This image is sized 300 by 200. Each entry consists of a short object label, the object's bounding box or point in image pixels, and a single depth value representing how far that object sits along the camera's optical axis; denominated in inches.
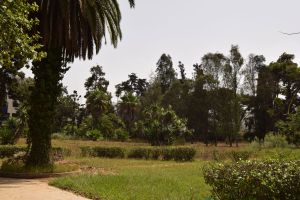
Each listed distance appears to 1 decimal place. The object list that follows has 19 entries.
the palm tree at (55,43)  775.1
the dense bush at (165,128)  2148.1
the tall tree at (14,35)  338.6
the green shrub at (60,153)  1246.3
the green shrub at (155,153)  1409.9
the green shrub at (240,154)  1247.5
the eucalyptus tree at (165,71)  3676.2
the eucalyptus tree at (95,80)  3622.0
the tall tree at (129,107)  2844.5
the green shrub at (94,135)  2307.6
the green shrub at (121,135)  2489.2
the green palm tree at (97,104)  2711.6
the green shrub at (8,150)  1273.4
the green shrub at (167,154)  1392.7
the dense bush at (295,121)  556.4
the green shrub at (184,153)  1375.5
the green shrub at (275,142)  1626.5
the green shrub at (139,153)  1425.9
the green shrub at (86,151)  1440.7
